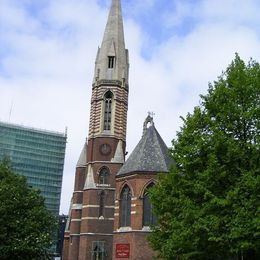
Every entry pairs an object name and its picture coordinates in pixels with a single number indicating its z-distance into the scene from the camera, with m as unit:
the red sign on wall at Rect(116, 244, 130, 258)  45.59
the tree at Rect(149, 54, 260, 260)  24.20
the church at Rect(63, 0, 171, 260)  46.25
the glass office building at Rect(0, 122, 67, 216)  134.25
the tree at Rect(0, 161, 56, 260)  34.97
